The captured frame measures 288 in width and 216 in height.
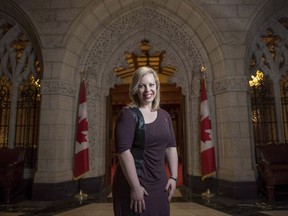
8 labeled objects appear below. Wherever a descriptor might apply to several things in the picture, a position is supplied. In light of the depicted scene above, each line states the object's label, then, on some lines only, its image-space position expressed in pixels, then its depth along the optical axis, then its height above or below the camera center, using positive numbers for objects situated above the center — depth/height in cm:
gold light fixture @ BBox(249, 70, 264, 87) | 499 +129
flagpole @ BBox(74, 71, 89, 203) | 406 -79
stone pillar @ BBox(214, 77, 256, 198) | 392 -21
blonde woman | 110 -13
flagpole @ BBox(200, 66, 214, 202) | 402 -125
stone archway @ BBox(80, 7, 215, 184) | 484 +189
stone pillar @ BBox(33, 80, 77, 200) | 394 -25
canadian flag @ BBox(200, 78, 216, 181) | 413 -27
